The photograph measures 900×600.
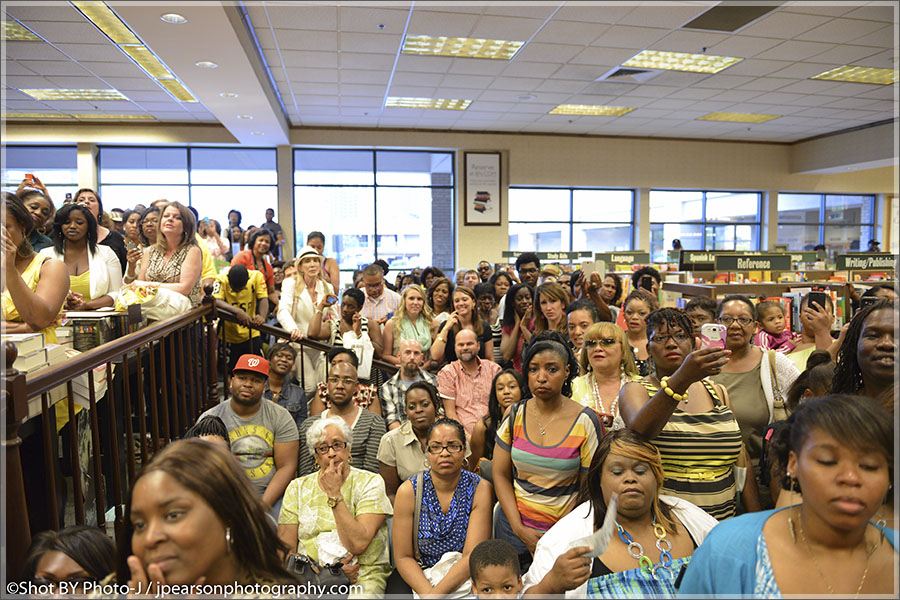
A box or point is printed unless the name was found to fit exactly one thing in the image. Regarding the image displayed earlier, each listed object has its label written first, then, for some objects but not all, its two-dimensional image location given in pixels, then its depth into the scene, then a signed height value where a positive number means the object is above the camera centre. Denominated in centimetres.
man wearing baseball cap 303 -89
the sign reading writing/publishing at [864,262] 552 +4
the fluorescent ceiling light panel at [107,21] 535 +250
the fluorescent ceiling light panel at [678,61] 701 +263
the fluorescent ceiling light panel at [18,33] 578 +252
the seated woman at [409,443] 316 -99
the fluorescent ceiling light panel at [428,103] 914 +273
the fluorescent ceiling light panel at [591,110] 969 +276
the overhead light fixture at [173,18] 466 +210
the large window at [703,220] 1285 +109
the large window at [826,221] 1362 +112
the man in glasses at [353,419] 335 -91
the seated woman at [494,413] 309 -80
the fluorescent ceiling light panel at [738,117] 1034 +278
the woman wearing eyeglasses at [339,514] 247 -111
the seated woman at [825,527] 104 -51
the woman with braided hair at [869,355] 168 -28
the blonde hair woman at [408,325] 439 -45
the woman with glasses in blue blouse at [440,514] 246 -111
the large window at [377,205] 1128 +129
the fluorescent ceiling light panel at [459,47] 654 +263
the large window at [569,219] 1223 +107
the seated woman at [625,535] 165 -84
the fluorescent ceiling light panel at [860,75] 766 +267
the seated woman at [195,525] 112 -53
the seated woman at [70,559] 154 -81
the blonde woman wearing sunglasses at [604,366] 279 -50
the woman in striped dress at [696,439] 201 -62
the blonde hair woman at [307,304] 437 -28
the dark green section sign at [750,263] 556 +4
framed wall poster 1153 +168
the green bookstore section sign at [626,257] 847 +16
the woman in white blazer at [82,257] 306 +7
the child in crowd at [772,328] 398 -43
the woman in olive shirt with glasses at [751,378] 249 -52
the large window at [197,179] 1067 +175
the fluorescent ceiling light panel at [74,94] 836 +264
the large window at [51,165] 1048 +196
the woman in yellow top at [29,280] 212 -4
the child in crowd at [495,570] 201 -109
